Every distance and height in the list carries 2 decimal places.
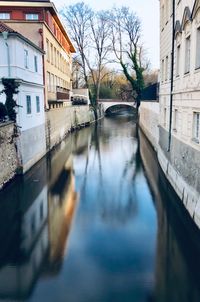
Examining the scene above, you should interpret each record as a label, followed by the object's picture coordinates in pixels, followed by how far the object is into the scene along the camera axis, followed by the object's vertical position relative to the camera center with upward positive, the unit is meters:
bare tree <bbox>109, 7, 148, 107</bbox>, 42.00 +7.87
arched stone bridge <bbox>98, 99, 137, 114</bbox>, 51.66 +0.18
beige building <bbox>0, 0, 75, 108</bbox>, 24.09 +5.81
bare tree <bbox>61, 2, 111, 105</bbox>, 44.00 +9.74
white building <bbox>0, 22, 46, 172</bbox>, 14.55 +0.92
